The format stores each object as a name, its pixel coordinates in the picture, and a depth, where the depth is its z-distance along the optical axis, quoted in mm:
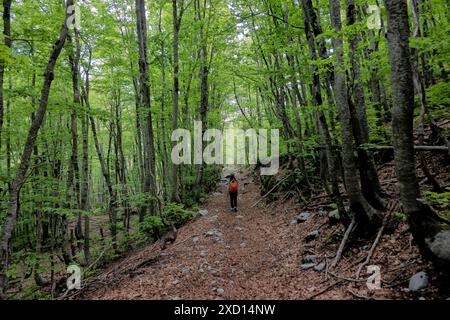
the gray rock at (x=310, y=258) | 5789
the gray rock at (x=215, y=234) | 8891
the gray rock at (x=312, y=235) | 6937
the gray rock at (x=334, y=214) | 6875
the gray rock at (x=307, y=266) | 5574
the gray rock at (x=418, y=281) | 3525
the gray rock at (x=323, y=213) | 8000
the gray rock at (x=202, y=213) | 12448
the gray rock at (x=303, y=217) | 8742
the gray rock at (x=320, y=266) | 5324
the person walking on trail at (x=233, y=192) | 12762
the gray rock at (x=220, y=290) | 5156
